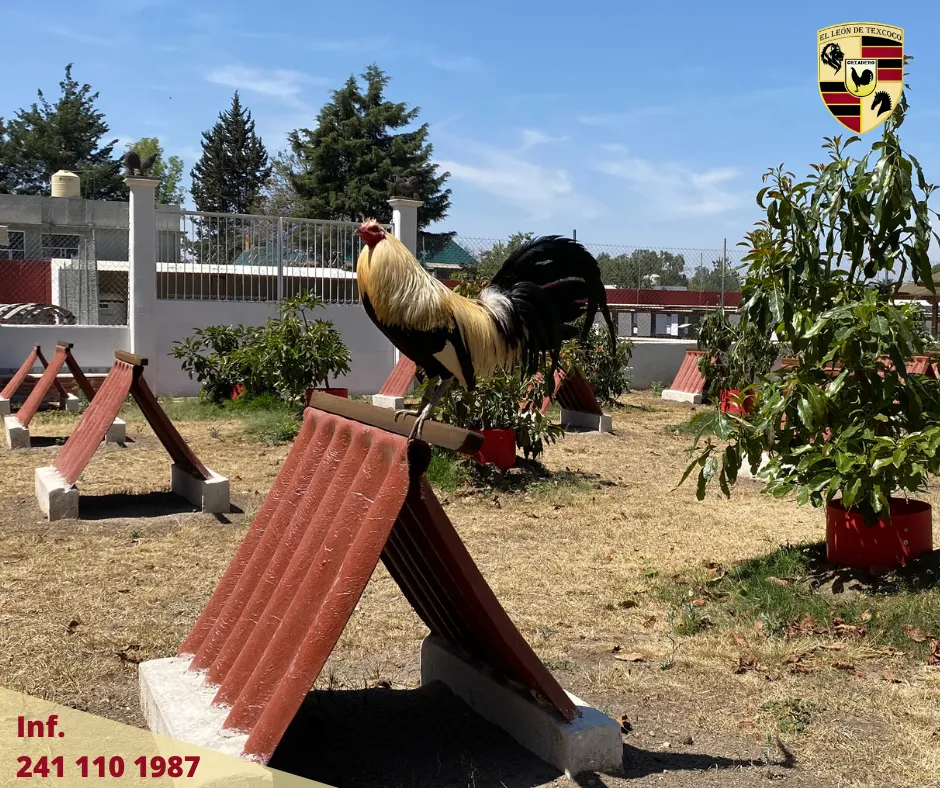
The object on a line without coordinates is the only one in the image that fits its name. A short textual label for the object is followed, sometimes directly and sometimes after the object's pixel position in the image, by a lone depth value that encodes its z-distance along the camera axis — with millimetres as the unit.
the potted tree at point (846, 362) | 5020
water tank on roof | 33031
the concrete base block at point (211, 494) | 7363
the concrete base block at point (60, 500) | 7016
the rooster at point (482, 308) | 4203
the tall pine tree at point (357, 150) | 41656
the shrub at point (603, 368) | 14938
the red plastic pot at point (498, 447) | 8672
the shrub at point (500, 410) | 8539
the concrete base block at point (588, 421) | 12281
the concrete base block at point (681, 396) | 16312
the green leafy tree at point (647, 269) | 22938
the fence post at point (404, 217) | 16781
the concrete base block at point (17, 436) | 10344
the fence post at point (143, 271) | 14672
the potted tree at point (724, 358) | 13578
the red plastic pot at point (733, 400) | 6023
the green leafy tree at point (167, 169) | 78125
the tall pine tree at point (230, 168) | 61406
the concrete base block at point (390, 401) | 13792
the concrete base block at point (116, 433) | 10789
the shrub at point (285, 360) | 12016
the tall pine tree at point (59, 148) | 53750
